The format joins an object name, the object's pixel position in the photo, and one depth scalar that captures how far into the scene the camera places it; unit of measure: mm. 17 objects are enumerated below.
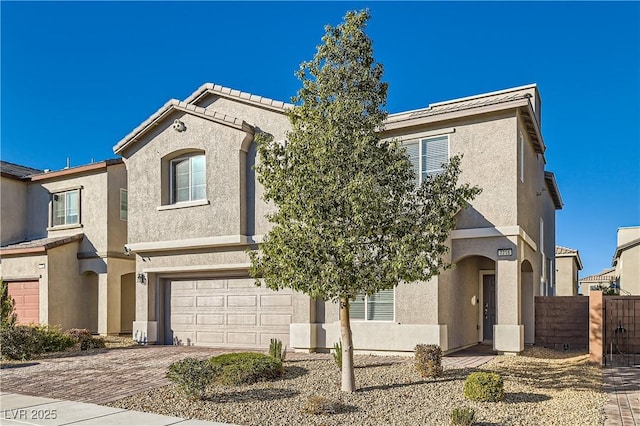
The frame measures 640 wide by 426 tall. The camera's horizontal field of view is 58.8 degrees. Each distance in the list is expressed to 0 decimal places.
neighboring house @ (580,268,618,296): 42125
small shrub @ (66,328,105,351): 17594
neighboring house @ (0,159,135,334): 21594
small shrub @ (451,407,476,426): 7816
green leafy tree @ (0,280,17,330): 18844
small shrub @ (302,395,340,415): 8703
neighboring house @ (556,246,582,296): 33094
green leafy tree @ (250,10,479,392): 9672
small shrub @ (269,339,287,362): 12961
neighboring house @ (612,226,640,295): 30453
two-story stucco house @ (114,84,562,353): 15250
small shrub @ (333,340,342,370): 12133
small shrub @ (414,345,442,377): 11297
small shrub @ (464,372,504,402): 9281
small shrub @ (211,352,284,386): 11008
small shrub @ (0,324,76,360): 15477
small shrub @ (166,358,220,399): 9633
